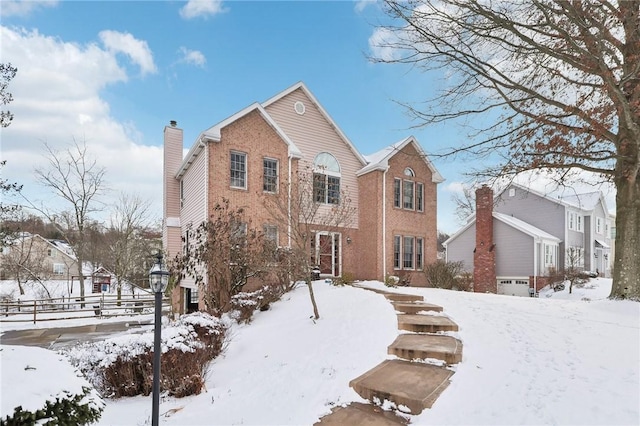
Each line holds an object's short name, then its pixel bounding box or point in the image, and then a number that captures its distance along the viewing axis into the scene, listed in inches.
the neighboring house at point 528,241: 863.7
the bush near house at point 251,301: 396.5
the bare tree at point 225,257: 436.1
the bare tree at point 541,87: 276.4
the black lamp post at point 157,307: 148.1
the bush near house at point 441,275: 615.5
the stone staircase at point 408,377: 150.9
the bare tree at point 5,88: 265.9
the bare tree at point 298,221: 351.6
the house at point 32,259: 943.7
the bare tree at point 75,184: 848.9
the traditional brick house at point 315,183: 528.1
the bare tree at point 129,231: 972.6
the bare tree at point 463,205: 1379.2
